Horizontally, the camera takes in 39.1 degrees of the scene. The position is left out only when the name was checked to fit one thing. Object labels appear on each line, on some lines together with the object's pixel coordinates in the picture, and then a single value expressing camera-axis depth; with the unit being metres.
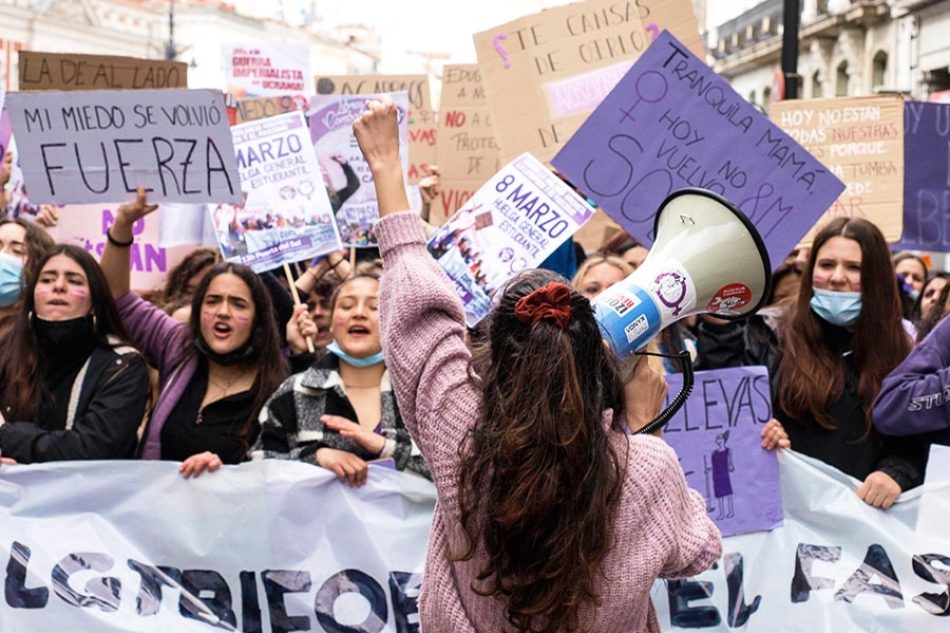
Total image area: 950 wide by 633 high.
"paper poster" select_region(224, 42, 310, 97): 9.78
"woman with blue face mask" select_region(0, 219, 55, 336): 4.78
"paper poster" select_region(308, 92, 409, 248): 6.06
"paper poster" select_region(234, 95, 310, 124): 7.48
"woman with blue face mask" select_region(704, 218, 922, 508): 4.04
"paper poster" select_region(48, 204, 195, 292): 6.20
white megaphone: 2.43
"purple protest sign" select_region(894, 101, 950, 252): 6.39
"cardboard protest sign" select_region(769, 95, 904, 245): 6.23
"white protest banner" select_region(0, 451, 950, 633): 3.79
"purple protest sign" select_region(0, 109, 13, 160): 5.88
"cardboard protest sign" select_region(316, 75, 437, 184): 7.88
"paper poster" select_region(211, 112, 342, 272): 5.44
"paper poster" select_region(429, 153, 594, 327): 4.38
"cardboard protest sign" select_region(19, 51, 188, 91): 5.23
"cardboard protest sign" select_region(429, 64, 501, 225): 7.17
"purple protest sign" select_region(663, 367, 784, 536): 3.89
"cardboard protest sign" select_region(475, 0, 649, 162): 5.63
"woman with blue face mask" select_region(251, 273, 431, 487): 3.87
